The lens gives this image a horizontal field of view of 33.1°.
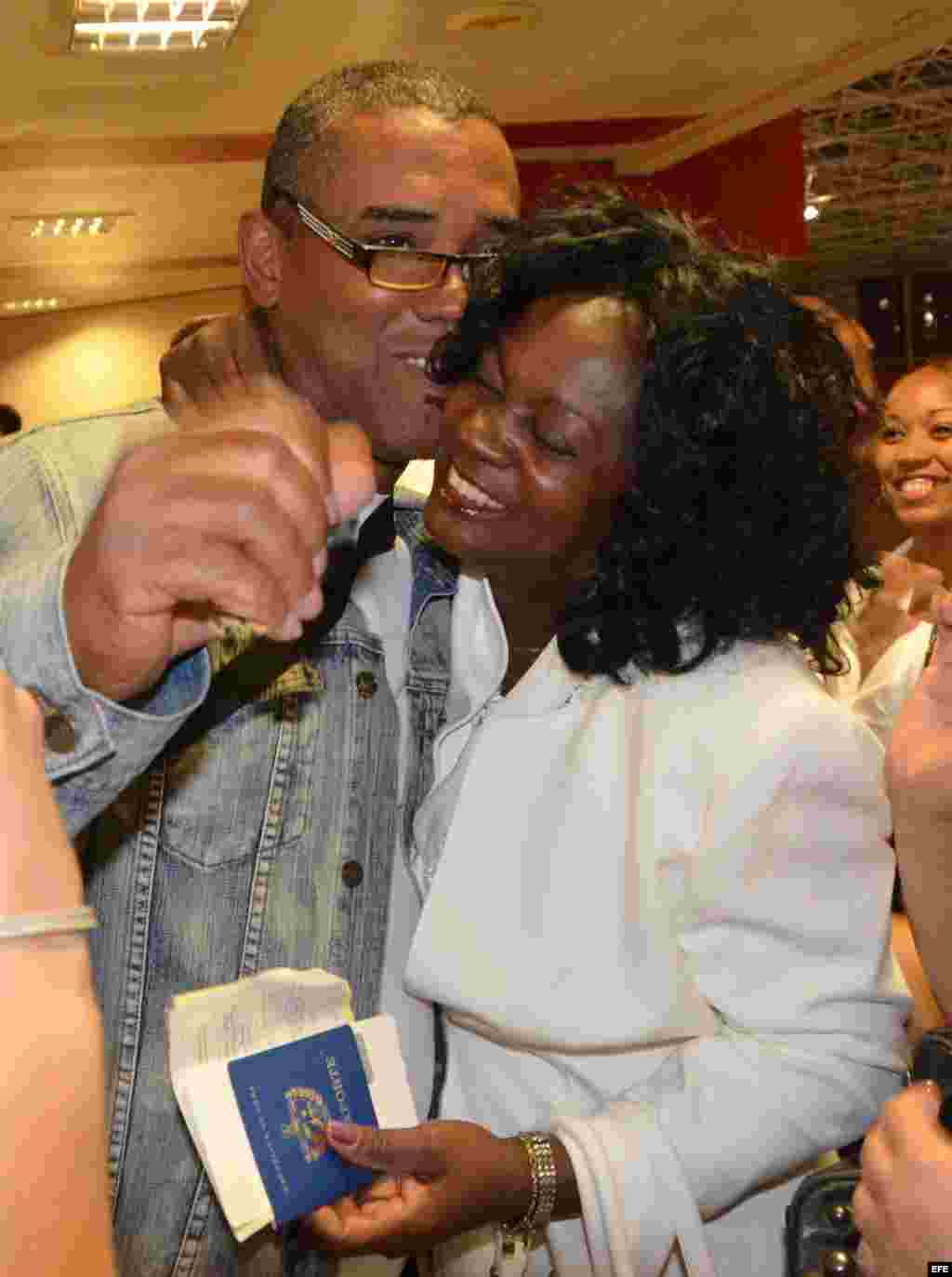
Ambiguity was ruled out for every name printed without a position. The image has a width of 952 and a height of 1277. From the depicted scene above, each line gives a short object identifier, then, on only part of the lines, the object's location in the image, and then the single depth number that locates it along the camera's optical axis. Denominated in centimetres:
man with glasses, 105
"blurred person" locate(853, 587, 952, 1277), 142
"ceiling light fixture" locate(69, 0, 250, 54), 586
